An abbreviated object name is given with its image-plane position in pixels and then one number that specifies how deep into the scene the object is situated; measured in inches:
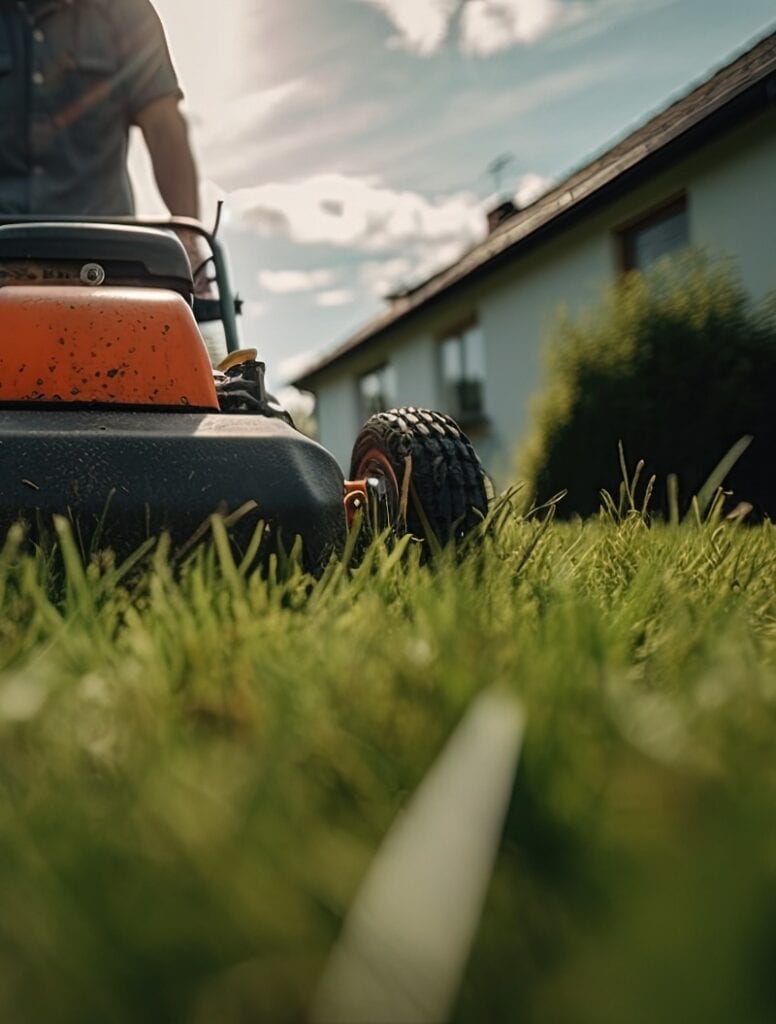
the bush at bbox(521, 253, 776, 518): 328.2
